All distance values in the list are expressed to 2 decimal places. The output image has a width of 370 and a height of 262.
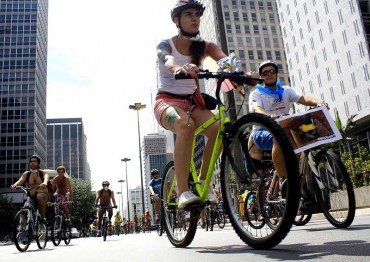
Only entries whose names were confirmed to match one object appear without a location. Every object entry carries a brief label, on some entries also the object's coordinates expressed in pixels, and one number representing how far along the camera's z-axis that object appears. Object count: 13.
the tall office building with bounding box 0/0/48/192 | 89.56
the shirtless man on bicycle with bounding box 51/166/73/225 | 8.93
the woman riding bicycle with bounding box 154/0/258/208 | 3.23
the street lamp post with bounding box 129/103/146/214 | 34.69
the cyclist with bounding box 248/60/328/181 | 4.63
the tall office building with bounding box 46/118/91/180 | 193.75
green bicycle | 2.30
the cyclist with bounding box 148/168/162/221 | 8.93
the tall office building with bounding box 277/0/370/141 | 40.75
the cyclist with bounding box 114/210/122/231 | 20.20
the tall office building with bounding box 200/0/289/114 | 84.81
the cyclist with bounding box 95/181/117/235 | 11.12
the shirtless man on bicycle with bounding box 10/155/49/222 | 7.05
